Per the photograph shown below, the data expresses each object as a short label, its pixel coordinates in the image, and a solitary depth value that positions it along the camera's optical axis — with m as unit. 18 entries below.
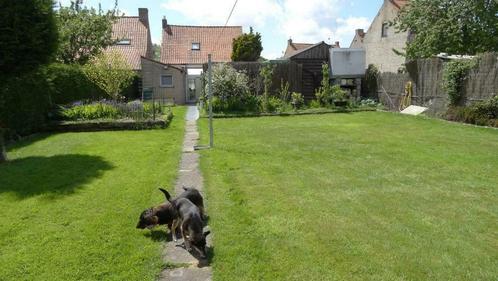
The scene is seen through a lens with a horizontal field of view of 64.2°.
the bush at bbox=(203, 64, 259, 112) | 18.66
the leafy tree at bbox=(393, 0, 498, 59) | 17.94
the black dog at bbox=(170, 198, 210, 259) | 3.86
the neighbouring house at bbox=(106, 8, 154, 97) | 30.52
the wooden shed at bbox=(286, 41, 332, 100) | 23.23
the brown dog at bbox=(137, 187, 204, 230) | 4.41
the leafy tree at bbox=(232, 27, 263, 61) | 31.03
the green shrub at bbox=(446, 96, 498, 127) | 13.15
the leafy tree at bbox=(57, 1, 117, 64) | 23.17
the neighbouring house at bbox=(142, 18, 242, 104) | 26.98
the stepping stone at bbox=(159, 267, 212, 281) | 3.51
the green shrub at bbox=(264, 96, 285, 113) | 19.23
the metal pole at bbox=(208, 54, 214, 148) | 9.53
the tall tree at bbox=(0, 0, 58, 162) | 8.05
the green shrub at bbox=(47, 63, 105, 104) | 14.80
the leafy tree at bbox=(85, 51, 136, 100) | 18.83
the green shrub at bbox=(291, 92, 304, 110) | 19.97
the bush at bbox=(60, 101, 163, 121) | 13.93
